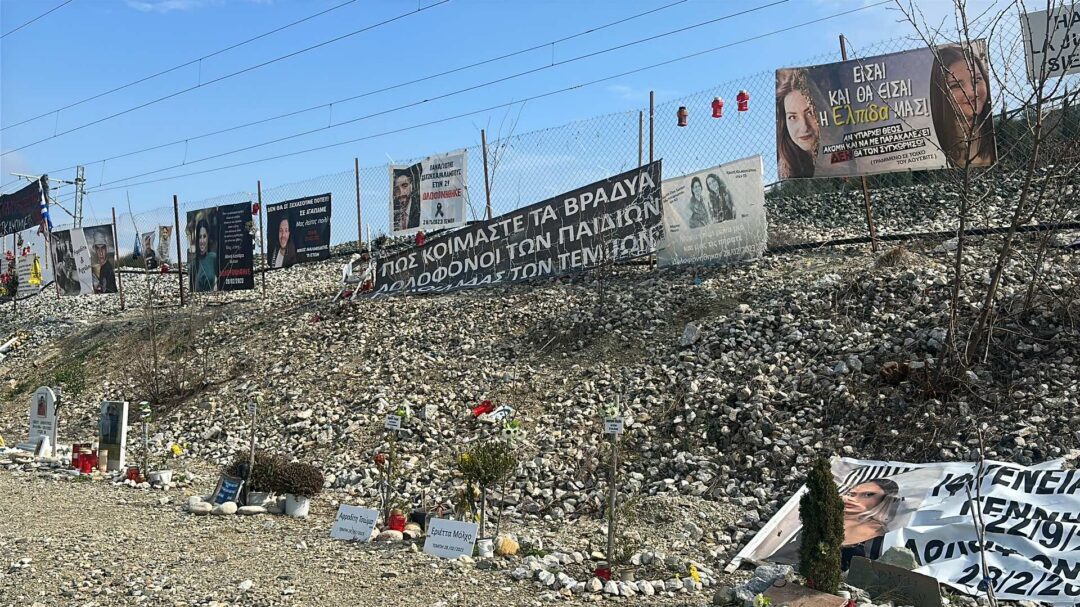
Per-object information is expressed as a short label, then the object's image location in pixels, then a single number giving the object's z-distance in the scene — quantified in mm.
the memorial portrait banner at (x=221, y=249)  18719
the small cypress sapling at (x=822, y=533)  5434
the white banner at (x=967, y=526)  5906
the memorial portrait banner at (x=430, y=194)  16484
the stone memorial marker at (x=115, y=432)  10750
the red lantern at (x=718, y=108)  13195
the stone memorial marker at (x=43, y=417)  11992
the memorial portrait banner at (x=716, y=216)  12445
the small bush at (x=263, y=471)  8469
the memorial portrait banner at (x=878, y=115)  11750
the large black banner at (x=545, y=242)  13438
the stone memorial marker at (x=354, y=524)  7270
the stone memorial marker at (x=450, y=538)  6633
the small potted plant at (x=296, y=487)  8344
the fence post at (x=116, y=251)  22280
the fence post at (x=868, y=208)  12009
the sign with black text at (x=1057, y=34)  10326
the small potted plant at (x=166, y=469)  9789
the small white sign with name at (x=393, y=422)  7941
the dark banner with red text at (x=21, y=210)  27422
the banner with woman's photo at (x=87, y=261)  22609
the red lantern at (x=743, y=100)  13017
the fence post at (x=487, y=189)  15919
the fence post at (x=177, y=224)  19875
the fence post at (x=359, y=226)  18114
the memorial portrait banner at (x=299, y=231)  19453
